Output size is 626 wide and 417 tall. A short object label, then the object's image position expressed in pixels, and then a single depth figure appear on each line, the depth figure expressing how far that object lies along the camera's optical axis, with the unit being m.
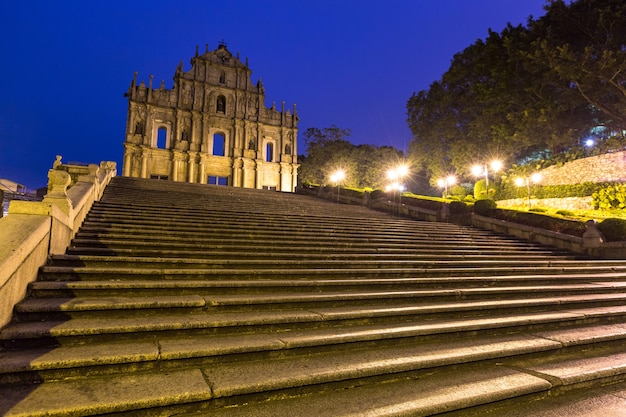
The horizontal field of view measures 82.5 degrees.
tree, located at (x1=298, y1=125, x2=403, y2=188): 41.75
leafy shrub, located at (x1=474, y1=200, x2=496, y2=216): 14.48
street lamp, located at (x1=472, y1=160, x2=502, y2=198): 22.12
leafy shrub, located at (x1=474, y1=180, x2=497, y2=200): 28.75
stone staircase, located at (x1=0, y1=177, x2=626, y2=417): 2.89
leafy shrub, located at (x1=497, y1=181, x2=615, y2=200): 21.84
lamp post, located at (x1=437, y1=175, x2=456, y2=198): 32.75
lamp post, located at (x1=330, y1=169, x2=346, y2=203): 38.60
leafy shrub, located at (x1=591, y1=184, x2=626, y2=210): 18.89
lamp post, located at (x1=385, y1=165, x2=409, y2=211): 19.57
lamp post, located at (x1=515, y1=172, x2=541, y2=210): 26.44
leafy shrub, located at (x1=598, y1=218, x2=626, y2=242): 11.23
